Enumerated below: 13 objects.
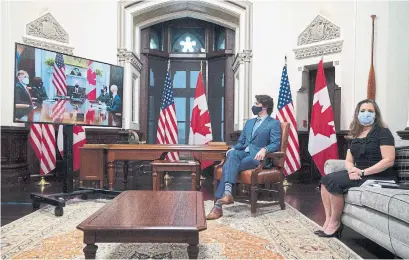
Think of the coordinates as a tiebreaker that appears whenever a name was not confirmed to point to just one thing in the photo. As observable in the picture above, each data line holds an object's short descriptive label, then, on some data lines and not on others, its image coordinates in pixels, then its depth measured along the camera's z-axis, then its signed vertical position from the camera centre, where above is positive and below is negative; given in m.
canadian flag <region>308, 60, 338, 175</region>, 5.66 -0.08
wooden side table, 4.46 -0.61
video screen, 3.59 +0.38
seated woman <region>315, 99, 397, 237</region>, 2.77 -0.33
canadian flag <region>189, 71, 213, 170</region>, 7.17 +0.01
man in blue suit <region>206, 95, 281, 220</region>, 3.64 -0.28
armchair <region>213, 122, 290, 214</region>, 3.63 -0.58
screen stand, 3.89 -0.67
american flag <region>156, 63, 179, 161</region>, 7.14 -0.03
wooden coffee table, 1.81 -0.58
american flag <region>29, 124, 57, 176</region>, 6.08 -0.43
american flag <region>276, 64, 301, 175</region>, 5.98 -0.03
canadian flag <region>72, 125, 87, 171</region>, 6.24 -0.37
